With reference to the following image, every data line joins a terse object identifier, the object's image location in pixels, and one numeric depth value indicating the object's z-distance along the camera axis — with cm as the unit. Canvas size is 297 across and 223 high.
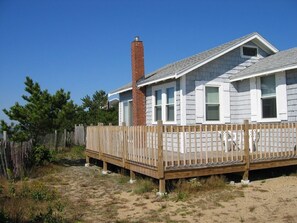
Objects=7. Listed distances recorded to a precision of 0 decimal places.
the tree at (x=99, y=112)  2586
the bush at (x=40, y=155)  1272
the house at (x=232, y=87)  1077
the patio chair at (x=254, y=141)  919
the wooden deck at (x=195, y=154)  792
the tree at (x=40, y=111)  1354
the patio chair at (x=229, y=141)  860
